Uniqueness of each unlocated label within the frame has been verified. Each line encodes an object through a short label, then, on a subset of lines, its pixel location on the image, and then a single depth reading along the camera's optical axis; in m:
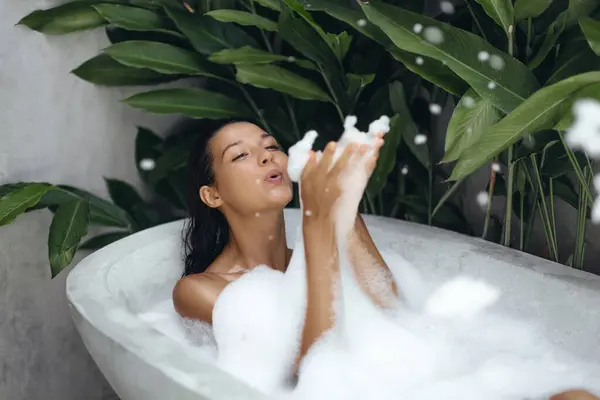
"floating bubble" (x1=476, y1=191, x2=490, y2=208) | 1.51
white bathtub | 0.88
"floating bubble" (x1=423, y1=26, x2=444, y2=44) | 1.08
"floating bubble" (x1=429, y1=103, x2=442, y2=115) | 1.52
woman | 1.01
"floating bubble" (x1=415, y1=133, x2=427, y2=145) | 1.45
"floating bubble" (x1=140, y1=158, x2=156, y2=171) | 1.58
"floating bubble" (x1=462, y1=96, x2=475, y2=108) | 1.06
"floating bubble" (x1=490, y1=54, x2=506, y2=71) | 1.08
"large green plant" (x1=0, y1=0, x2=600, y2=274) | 1.07
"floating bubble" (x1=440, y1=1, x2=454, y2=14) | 1.45
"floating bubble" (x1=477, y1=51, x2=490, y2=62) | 1.08
